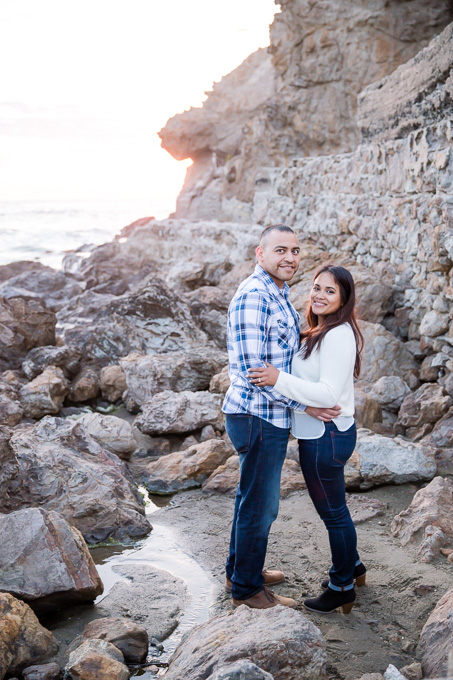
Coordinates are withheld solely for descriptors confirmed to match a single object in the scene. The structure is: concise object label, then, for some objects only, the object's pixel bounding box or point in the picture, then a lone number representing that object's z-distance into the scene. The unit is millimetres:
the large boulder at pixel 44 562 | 3045
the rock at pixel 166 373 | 7031
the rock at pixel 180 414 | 5977
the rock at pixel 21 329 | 8344
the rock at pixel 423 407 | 5562
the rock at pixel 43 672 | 2625
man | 2971
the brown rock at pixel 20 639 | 2674
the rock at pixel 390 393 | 6102
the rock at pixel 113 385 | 7434
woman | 2918
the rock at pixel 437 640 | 2467
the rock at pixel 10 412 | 6195
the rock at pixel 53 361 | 7754
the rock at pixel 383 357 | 6723
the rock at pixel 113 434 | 5625
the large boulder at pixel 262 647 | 2271
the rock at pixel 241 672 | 1999
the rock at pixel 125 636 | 2811
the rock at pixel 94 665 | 2525
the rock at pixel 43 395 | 6707
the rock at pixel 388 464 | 4723
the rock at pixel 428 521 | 3648
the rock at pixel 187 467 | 5066
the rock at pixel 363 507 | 4258
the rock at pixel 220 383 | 6652
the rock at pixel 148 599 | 3184
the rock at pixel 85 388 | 7348
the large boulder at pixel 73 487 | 4141
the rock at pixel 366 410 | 5715
